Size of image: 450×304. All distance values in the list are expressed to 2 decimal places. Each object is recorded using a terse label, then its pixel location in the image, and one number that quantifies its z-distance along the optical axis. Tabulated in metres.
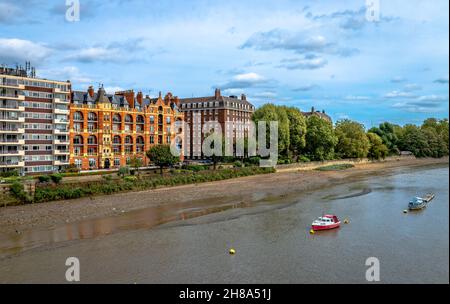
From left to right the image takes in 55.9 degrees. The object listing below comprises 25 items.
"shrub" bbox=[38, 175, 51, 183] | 55.97
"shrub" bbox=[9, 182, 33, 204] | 50.16
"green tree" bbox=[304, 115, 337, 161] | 102.06
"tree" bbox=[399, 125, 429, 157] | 126.30
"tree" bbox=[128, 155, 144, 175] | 69.04
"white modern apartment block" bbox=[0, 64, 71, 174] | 62.72
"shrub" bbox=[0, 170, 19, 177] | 57.69
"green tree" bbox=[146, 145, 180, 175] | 70.81
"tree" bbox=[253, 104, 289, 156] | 91.25
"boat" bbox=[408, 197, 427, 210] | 47.86
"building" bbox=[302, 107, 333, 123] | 161.75
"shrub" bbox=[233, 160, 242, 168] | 85.37
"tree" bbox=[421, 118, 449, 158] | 121.39
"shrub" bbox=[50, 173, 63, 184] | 56.69
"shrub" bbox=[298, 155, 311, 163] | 98.93
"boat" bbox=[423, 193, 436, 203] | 52.74
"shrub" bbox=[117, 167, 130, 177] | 66.50
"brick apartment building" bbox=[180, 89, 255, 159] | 113.12
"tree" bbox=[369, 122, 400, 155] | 135.69
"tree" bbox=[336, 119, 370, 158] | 112.44
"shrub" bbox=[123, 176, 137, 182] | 62.97
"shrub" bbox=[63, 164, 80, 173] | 67.00
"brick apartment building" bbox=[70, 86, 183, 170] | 73.75
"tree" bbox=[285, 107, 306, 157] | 97.88
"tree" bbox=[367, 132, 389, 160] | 122.69
